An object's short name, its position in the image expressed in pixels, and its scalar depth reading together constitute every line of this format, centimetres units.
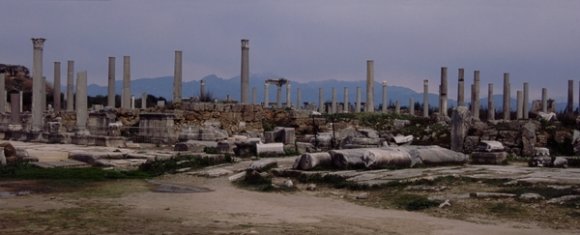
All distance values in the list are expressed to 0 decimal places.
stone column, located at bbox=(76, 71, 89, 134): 2899
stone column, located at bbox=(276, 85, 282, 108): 5073
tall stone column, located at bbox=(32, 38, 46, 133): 3093
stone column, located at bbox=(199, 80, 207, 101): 4929
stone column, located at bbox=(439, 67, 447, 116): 3688
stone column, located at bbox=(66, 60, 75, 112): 4434
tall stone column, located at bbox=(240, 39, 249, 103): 3750
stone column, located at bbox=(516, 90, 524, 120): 4153
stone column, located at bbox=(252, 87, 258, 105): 5550
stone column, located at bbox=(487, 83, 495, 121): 3947
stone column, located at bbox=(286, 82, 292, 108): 5289
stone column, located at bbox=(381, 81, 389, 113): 4831
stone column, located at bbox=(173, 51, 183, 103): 3906
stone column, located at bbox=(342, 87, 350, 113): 5220
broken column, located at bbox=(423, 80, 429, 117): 4547
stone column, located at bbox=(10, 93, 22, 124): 3669
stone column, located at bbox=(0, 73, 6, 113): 4453
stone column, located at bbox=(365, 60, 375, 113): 3975
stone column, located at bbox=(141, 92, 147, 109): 4931
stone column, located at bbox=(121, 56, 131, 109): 3922
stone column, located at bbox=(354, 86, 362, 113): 5091
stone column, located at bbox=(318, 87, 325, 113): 5353
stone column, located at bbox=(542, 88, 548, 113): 4207
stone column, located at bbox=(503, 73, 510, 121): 3941
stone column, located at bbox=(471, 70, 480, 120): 3778
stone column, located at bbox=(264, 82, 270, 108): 5199
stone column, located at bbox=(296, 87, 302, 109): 5729
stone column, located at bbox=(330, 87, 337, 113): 5115
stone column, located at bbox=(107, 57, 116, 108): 4072
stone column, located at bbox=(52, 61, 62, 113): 4350
